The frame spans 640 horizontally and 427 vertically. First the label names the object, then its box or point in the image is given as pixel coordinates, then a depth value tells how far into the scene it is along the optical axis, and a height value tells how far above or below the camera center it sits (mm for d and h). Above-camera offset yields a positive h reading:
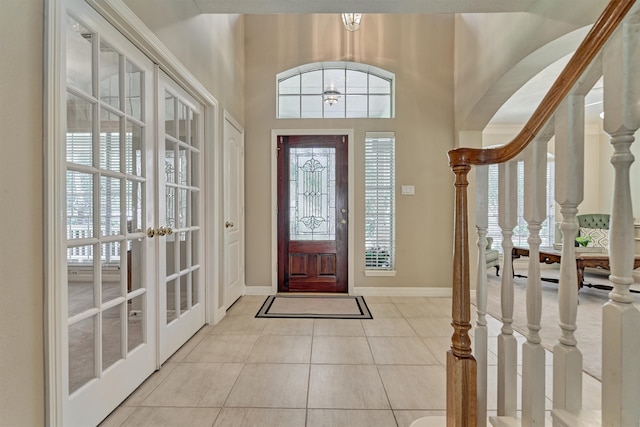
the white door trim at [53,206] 1169 +13
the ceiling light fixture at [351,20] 3253 +1942
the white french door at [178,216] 2082 -50
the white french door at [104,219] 1357 -48
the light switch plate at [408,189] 3920 +264
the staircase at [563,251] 683 -111
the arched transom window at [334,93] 4047 +1498
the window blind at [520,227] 5766 -243
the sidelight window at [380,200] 3957 +129
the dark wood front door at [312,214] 3998 -48
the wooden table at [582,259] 3771 -577
